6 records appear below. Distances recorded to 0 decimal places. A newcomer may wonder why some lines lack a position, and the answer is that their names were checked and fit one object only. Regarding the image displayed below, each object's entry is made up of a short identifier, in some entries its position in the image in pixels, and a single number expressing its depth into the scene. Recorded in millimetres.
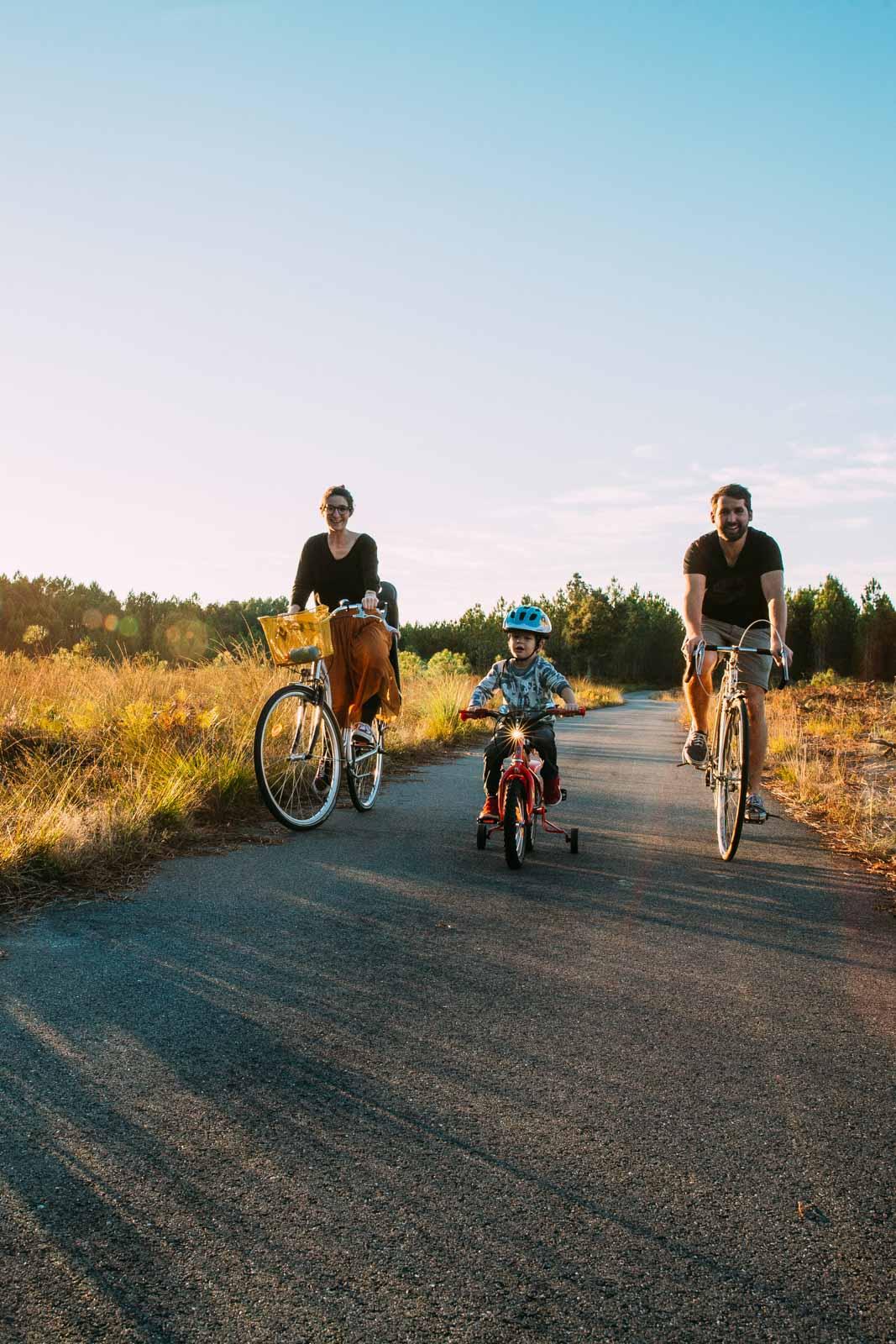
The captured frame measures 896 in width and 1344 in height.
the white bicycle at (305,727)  6844
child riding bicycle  6273
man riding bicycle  6727
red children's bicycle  5672
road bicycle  6168
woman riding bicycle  7562
